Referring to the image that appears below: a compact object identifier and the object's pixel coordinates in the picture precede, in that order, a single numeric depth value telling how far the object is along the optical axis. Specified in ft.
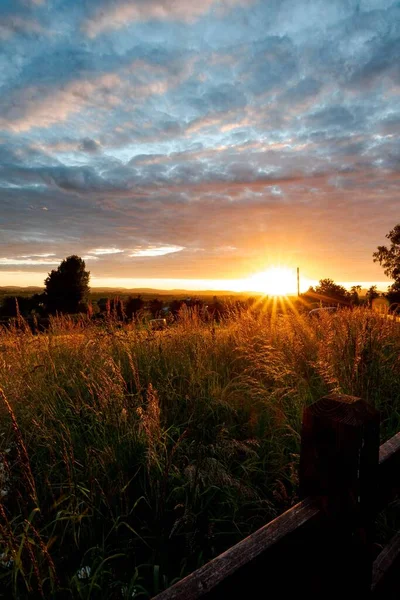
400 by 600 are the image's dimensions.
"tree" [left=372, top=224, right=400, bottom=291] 134.41
